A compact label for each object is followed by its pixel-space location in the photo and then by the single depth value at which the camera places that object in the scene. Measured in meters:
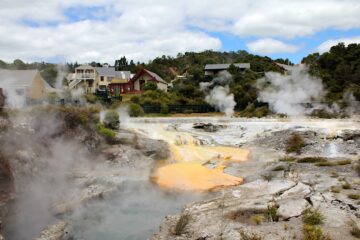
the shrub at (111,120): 28.81
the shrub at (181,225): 12.84
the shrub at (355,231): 11.74
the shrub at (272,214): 13.36
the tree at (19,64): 53.48
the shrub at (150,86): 54.78
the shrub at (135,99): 46.92
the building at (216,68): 61.56
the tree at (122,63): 104.88
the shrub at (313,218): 12.69
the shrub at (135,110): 39.92
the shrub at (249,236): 11.28
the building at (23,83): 33.54
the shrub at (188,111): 45.81
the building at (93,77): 60.62
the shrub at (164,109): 44.56
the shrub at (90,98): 38.75
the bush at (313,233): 11.20
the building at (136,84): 60.63
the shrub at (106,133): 25.89
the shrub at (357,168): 19.17
